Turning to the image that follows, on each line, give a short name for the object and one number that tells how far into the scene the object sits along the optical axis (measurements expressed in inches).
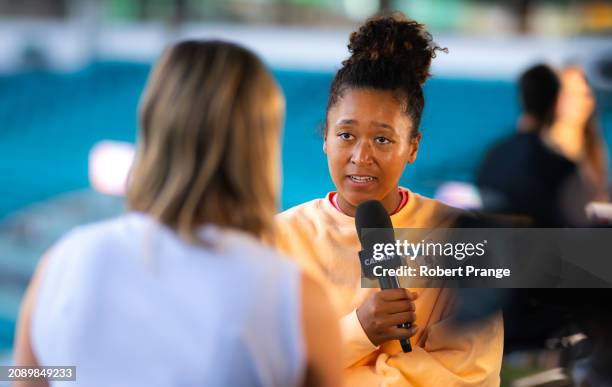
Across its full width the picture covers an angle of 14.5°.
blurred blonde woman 131.3
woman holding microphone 146.9
